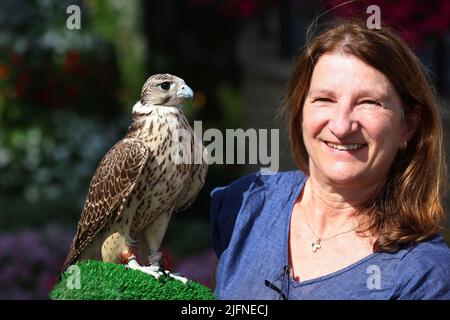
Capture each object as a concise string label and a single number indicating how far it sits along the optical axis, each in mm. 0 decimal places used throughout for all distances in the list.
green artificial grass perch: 2098
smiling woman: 2235
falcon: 2193
